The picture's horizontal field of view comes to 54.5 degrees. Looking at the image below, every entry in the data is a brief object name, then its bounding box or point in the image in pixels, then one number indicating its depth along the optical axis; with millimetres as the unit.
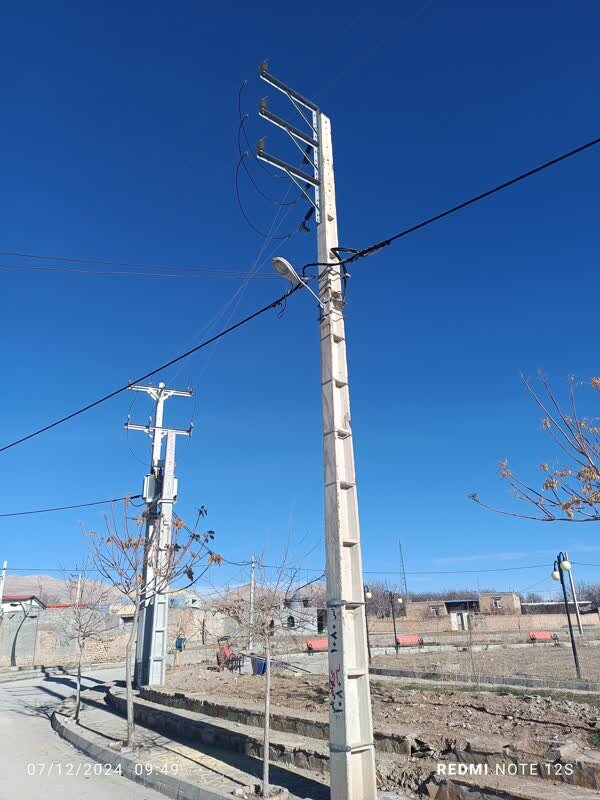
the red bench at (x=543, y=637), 38556
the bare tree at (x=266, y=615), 8262
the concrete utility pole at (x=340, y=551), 6480
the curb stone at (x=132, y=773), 7855
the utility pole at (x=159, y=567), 16958
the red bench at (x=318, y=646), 35525
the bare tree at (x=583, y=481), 6090
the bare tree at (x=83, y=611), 19014
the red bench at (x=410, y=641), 38719
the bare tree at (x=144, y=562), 12289
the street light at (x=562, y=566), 20125
